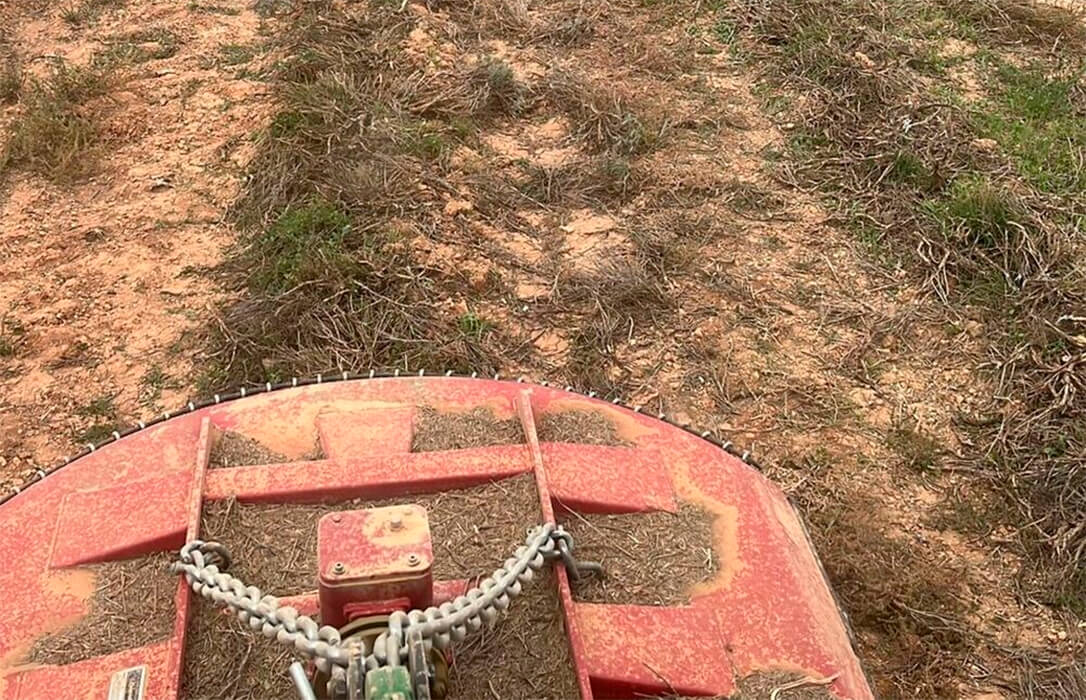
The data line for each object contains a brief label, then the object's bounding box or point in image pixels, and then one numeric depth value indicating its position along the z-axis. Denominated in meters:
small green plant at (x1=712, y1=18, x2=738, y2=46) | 6.26
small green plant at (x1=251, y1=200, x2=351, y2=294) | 4.22
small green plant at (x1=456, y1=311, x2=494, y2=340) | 4.14
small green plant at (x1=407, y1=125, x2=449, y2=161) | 5.05
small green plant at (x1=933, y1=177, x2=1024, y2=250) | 4.61
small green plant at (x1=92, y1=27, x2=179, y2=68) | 5.80
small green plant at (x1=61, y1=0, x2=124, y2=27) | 6.20
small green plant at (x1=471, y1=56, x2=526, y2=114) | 5.51
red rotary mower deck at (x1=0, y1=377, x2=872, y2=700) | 1.83
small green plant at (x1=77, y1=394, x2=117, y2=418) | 3.83
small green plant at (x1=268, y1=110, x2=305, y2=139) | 5.06
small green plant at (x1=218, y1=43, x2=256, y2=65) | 5.89
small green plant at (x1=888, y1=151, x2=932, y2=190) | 5.00
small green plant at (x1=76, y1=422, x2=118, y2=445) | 3.72
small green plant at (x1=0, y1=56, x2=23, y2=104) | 5.48
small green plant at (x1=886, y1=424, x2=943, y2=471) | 3.82
